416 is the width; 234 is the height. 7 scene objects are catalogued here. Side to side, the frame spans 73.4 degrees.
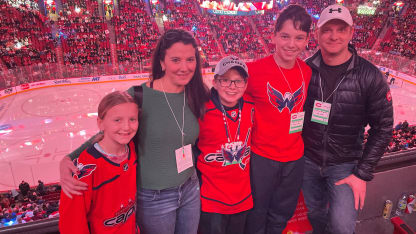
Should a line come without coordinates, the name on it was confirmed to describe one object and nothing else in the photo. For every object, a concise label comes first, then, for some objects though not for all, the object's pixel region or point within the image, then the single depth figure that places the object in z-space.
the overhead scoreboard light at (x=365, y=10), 26.35
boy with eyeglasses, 1.96
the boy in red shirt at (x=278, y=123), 2.18
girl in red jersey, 1.48
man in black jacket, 2.13
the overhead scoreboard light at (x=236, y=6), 21.55
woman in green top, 1.76
